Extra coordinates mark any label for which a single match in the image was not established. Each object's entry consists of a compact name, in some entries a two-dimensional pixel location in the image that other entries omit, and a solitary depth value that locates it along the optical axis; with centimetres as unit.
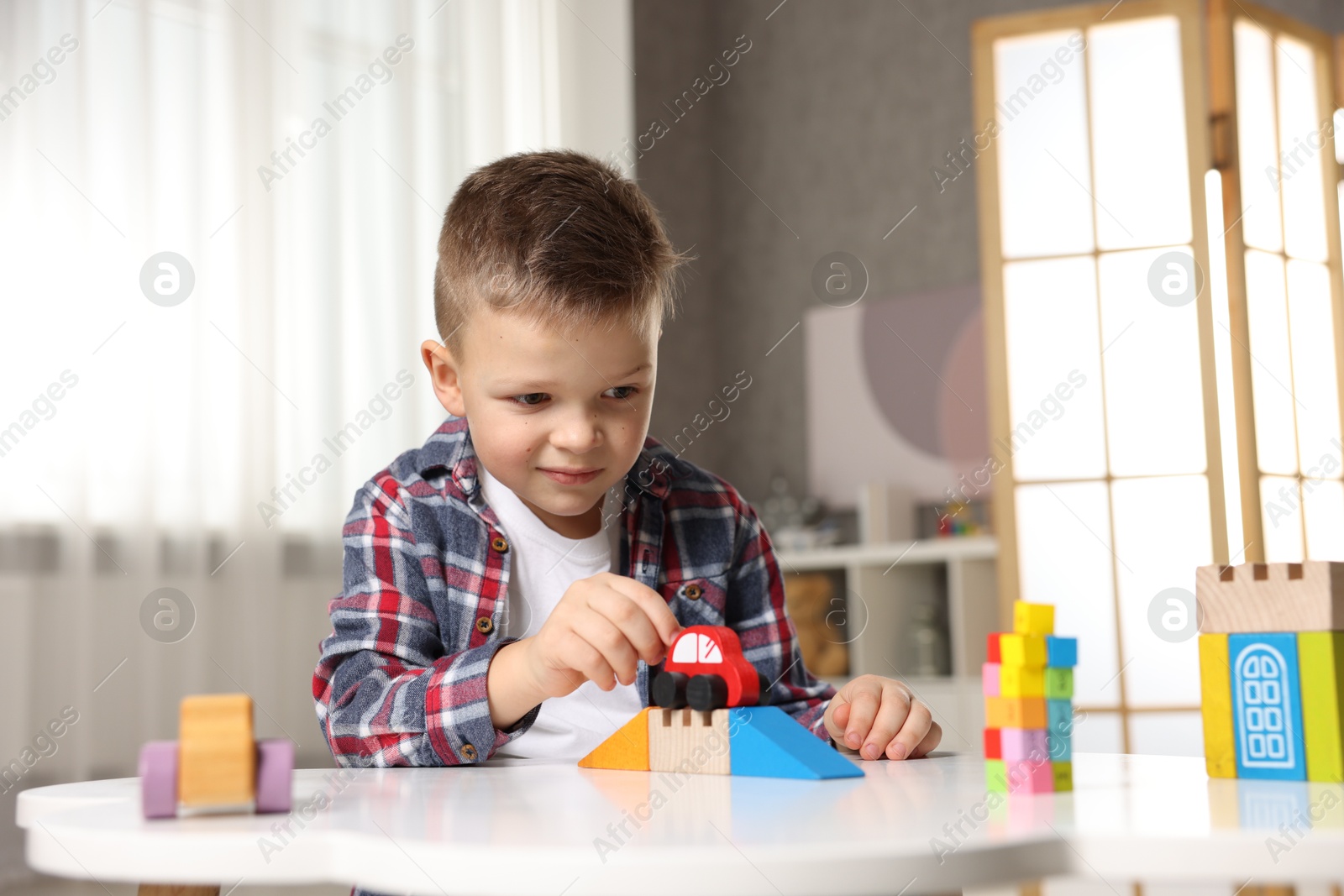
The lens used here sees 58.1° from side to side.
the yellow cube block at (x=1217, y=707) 67
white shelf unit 307
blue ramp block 69
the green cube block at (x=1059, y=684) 65
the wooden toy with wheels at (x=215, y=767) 57
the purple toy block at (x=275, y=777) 58
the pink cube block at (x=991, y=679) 65
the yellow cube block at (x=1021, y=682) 64
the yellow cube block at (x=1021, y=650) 64
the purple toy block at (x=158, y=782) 57
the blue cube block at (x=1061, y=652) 65
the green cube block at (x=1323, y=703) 62
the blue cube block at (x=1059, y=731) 63
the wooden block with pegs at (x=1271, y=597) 64
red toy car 74
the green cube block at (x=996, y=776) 63
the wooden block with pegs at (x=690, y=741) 73
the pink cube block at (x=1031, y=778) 62
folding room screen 282
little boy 87
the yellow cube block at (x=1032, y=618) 65
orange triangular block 79
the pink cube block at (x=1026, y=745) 63
